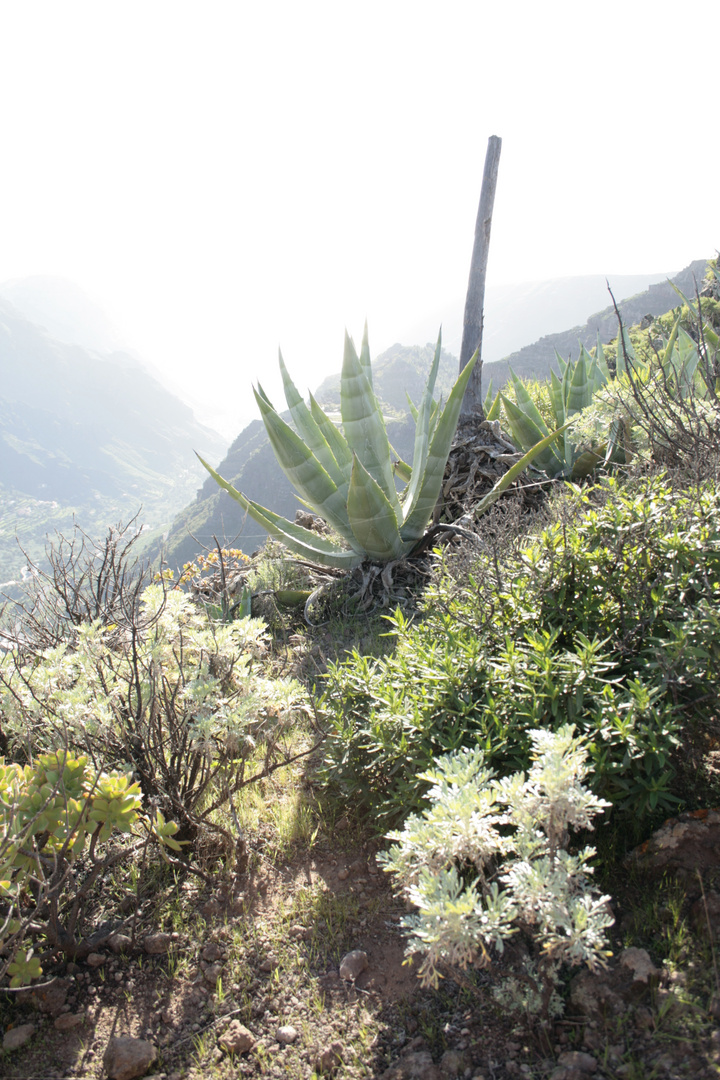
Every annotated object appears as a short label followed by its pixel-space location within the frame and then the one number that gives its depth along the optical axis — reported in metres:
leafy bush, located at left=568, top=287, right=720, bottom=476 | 2.50
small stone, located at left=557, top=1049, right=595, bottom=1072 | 1.14
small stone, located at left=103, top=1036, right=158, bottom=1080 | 1.30
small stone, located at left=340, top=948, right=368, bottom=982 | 1.55
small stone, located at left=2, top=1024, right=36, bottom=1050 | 1.39
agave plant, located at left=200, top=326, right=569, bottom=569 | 4.27
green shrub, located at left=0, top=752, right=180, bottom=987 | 1.41
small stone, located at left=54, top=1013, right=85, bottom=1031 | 1.45
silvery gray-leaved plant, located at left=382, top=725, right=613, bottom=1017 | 1.03
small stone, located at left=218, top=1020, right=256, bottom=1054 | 1.38
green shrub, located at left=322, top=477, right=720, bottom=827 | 1.49
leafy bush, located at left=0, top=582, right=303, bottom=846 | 1.84
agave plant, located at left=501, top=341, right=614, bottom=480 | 5.04
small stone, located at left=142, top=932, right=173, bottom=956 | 1.67
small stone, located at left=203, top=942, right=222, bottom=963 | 1.64
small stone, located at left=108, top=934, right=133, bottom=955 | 1.65
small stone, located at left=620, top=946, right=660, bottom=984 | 1.26
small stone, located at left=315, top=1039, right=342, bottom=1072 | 1.32
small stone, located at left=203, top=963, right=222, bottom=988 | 1.58
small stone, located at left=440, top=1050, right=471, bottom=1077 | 1.24
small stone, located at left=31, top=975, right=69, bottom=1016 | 1.49
